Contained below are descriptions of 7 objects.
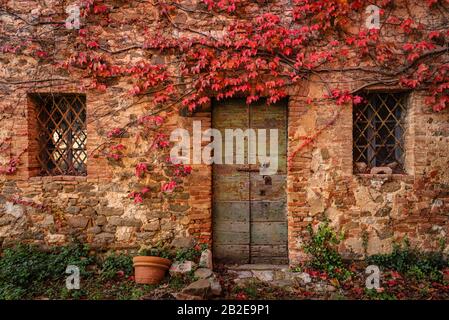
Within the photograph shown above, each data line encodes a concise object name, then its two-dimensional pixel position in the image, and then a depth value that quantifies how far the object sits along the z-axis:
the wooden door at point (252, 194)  4.16
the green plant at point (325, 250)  3.89
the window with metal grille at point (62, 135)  4.24
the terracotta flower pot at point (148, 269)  3.63
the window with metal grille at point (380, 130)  4.15
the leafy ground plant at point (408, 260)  3.87
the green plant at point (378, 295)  3.35
